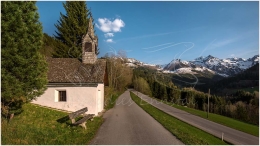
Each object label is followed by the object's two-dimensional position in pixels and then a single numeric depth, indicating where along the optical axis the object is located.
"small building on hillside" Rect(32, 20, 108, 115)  16.72
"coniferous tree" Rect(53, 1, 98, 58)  32.56
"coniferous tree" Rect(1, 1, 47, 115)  8.27
